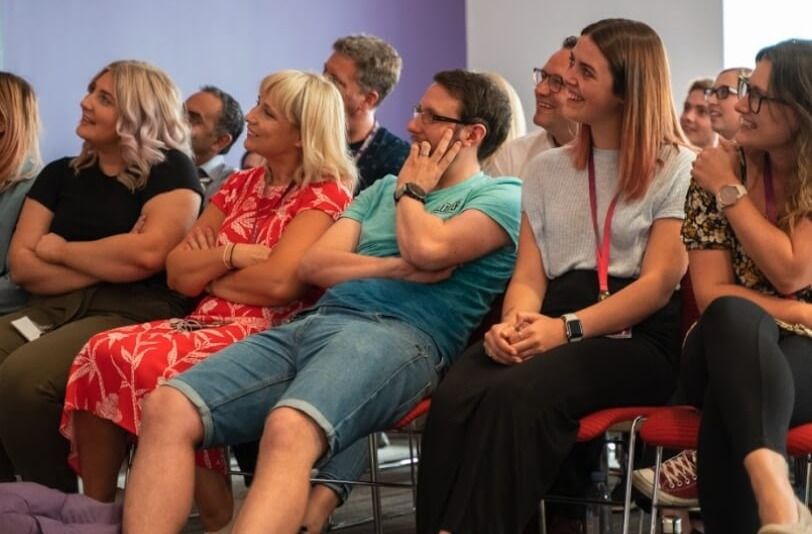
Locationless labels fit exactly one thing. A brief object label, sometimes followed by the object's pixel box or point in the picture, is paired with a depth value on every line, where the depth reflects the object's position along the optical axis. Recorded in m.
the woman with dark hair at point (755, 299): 4.31
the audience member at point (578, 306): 4.91
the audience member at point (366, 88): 7.98
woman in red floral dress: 5.95
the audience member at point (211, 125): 9.02
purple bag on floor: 4.80
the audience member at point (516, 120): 7.45
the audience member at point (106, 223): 6.64
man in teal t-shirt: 4.99
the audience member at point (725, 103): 8.50
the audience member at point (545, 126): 7.00
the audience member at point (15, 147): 7.28
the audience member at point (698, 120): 9.17
